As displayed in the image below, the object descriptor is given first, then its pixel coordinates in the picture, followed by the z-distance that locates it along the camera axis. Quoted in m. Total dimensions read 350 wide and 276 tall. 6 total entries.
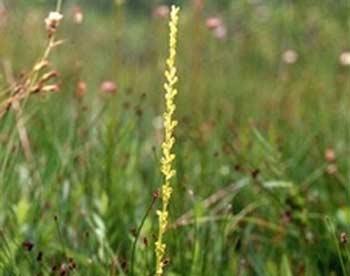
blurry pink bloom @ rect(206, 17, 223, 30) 3.44
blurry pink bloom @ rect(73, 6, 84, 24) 2.51
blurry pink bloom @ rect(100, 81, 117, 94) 3.03
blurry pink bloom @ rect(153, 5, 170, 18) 3.93
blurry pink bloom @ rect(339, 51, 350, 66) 3.90
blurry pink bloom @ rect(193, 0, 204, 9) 3.01
